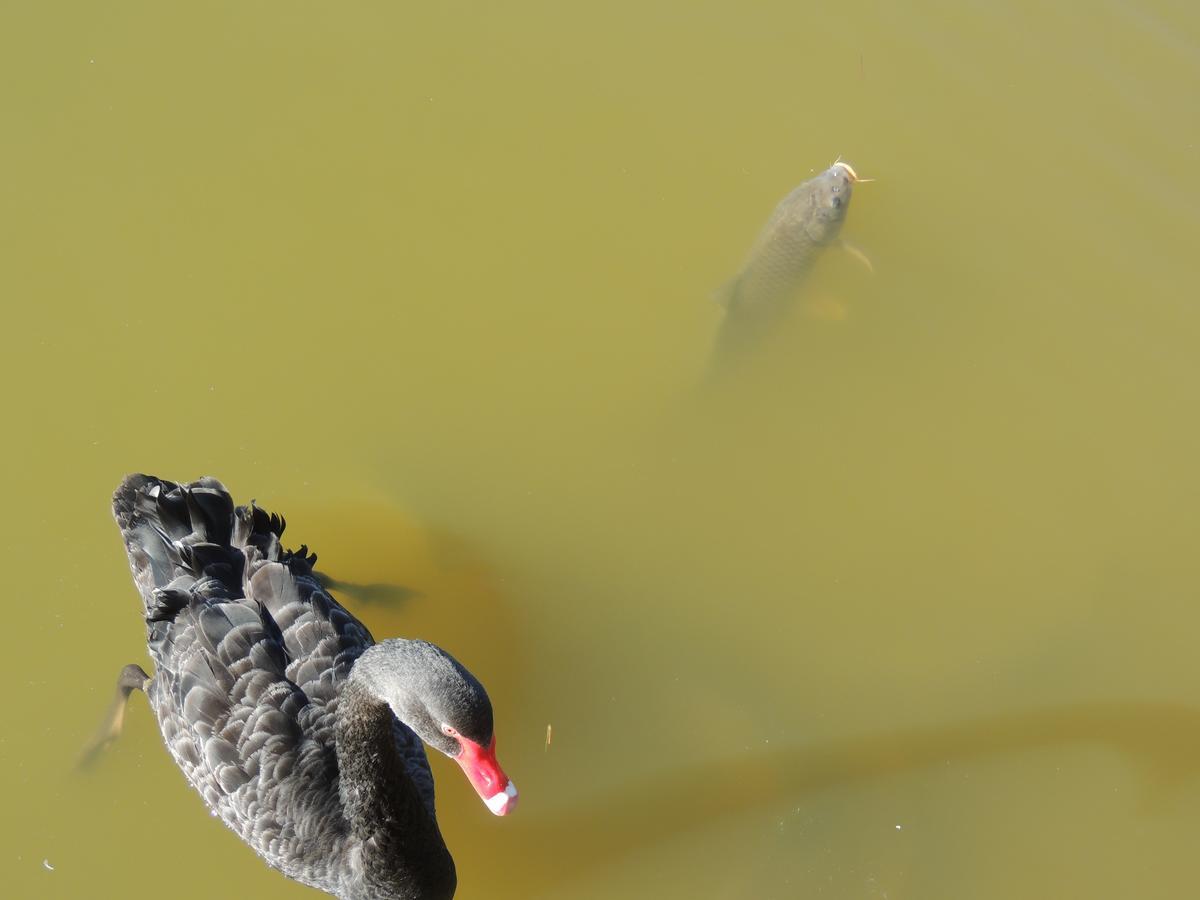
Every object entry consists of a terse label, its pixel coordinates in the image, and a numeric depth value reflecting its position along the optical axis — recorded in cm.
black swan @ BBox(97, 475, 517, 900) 295
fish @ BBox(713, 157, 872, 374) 452
